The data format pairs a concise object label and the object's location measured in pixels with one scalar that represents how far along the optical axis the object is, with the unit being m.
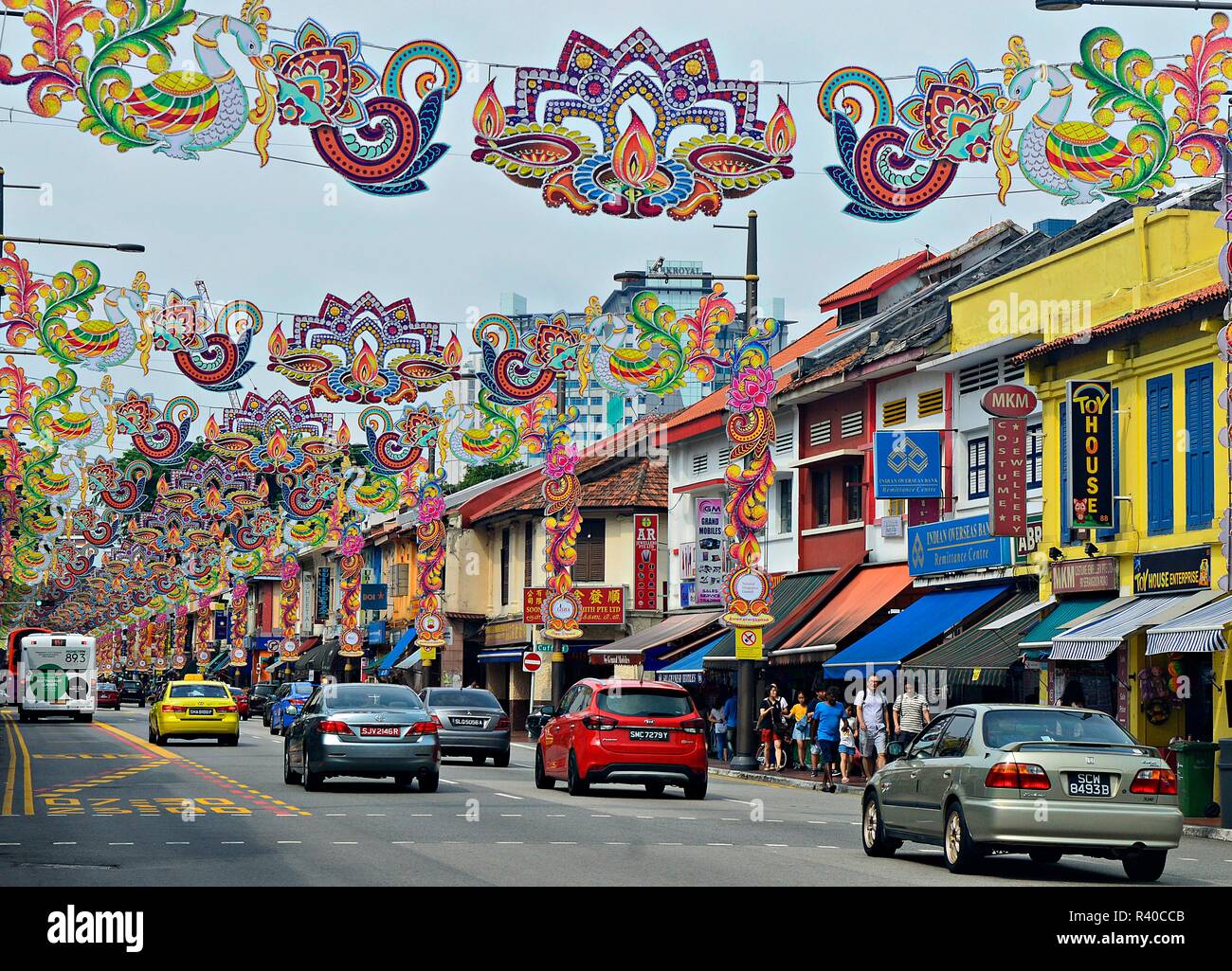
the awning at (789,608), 40.00
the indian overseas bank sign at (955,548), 33.19
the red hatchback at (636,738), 26.86
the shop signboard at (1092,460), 28.97
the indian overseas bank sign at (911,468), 36.00
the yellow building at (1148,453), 26.94
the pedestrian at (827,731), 31.95
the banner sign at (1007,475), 31.00
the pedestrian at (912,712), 29.24
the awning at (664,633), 46.91
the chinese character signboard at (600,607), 56.47
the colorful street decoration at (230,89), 19.81
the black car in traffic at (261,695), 72.62
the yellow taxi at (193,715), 45.19
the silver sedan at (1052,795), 15.62
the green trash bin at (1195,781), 24.45
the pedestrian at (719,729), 41.66
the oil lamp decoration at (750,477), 35.44
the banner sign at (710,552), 44.06
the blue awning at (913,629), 32.91
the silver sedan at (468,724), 37.28
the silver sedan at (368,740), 26.28
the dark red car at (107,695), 99.94
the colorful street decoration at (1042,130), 22.16
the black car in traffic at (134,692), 113.94
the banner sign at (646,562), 52.28
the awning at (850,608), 36.62
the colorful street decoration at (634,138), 21.75
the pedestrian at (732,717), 41.06
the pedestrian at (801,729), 36.47
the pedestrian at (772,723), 36.66
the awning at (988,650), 29.73
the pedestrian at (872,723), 31.23
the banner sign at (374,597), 76.19
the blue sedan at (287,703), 54.84
